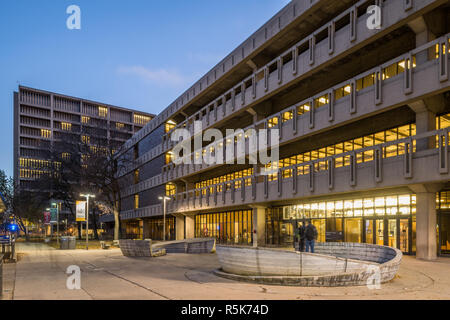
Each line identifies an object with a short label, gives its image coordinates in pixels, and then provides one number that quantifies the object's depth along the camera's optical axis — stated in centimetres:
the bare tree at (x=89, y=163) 5006
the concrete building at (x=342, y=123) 2091
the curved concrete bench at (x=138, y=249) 2456
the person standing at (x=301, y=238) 1995
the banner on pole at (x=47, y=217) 4627
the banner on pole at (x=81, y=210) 3497
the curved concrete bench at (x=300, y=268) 1169
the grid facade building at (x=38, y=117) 11362
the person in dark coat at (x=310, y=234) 1873
